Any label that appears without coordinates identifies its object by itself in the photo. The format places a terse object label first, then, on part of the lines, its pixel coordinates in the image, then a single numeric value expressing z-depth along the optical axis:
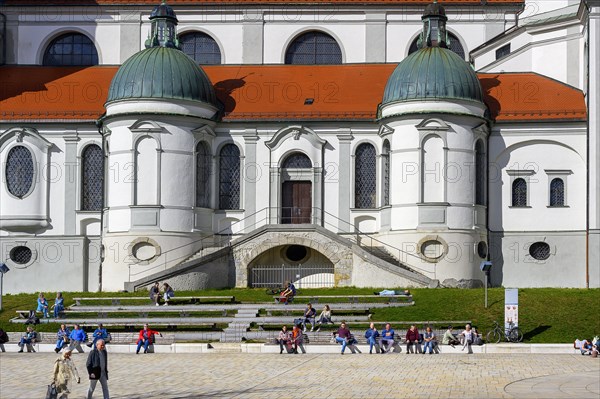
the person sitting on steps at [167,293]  45.38
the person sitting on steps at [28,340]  38.78
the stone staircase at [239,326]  39.25
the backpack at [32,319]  42.25
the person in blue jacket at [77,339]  37.47
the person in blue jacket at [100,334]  36.47
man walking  23.86
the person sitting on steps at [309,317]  40.00
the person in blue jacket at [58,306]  43.47
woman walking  23.20
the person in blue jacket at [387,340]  37.28
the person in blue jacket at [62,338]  37.88
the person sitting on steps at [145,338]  37.28
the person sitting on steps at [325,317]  40.53
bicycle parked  38.59
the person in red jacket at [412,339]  37.06
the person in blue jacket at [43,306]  43.59
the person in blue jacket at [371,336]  37.17
